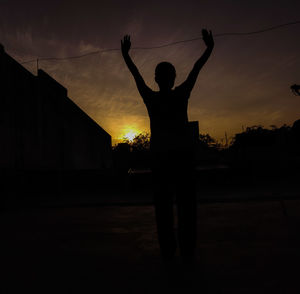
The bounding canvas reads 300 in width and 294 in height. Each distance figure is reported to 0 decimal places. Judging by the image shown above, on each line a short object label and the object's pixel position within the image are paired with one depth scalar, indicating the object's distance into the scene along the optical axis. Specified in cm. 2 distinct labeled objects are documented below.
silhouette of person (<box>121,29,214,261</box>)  208
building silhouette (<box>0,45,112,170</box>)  1093
